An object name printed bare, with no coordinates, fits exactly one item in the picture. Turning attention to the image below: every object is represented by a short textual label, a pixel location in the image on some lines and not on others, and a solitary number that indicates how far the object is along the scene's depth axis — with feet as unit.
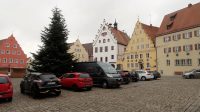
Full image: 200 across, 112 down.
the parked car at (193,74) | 76.13
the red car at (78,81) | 39.65
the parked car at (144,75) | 70.81
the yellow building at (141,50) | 117.34
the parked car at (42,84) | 31.41
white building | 134.22
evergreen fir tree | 52.38
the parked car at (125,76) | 55.33
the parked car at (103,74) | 44.52
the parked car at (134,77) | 62.61
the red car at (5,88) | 27.68
